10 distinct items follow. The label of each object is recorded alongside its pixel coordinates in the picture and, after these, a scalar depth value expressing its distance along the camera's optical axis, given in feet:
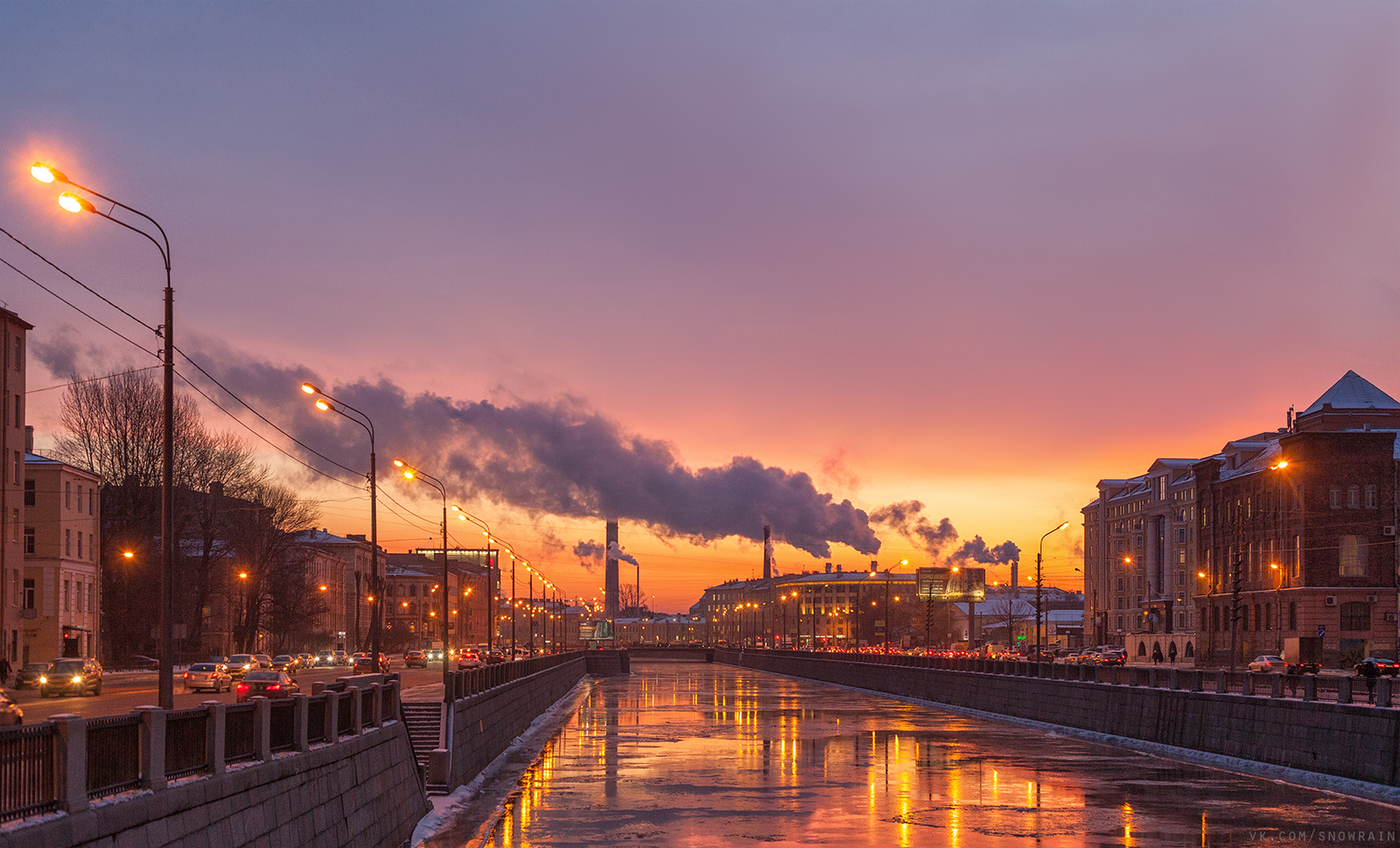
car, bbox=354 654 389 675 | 246.49
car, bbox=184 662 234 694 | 197.47
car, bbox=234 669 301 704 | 154.92
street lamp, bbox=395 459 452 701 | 162.30
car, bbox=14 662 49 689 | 199.72
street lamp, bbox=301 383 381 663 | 121.29
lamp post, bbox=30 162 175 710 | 74.17
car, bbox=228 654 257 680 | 226.58
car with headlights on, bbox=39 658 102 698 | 180.45
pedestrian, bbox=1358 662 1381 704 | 163.24
